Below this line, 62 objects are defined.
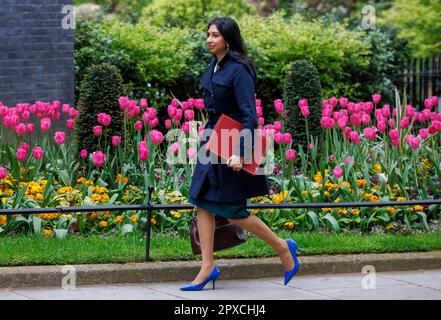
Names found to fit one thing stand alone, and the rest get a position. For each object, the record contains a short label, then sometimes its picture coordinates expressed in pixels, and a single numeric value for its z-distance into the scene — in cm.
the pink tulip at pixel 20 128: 1327
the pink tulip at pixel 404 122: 1428
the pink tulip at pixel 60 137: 1329
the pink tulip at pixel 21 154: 1270
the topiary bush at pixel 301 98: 1576
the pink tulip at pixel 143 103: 1422
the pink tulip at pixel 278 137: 1353
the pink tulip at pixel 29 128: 1349
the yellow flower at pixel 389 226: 1293
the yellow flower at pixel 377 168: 1411
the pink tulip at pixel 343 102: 1477
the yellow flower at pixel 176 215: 1245
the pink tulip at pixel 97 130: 1351
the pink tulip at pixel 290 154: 1331
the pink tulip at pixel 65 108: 1432
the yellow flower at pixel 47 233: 1196
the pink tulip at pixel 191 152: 1246
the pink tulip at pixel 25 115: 1372
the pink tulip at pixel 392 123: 1425
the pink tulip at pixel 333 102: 1477
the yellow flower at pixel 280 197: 1308
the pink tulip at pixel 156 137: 1294
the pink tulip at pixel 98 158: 1283
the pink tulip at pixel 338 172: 1308
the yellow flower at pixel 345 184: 1321
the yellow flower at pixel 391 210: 1310
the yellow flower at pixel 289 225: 1261
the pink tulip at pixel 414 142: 1349
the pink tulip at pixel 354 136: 1354
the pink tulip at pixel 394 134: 1347
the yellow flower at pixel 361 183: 1367
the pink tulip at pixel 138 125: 1380
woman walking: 991
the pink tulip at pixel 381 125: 1363
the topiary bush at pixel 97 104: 1442
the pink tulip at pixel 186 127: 1360
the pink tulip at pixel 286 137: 1352
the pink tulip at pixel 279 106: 1450
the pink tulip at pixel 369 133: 1352
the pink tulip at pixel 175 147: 1291
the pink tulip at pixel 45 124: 1334
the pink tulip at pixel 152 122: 1399
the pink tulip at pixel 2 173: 1208
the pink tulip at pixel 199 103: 1401
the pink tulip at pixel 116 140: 1367
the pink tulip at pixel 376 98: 1486
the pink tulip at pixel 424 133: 1386
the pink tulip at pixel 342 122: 1391
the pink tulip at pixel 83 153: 1368
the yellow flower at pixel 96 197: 1272
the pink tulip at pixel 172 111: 1384
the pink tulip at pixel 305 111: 1423
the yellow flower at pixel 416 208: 1321
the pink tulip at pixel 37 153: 1275
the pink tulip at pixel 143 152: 1263
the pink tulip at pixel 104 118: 1345
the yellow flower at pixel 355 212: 1306
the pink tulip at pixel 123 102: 1380
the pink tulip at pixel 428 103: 1460
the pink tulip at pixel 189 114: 1381
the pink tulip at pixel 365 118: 1430
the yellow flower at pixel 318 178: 1386
